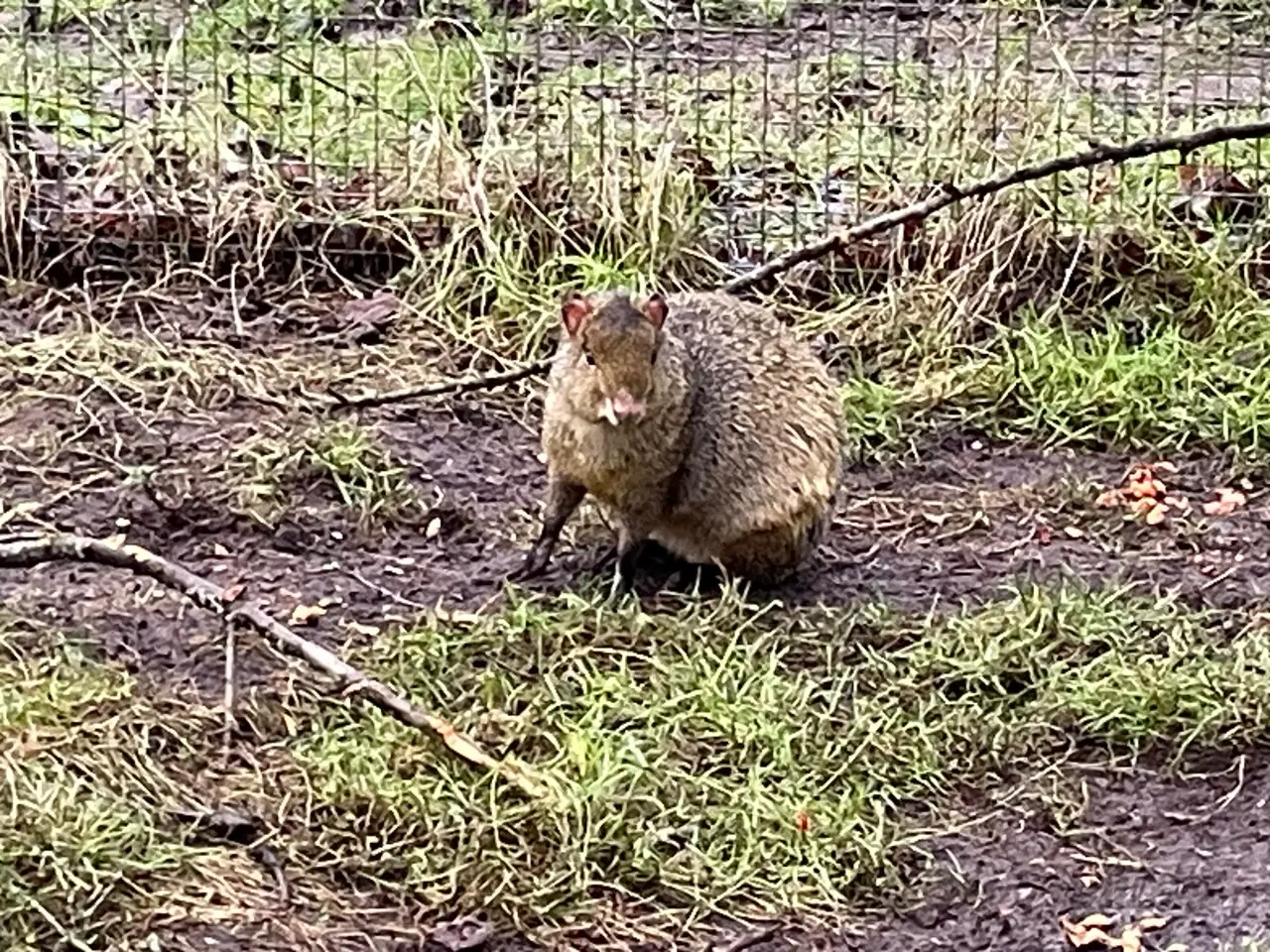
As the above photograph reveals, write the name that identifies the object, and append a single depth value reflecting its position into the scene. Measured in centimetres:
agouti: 490
